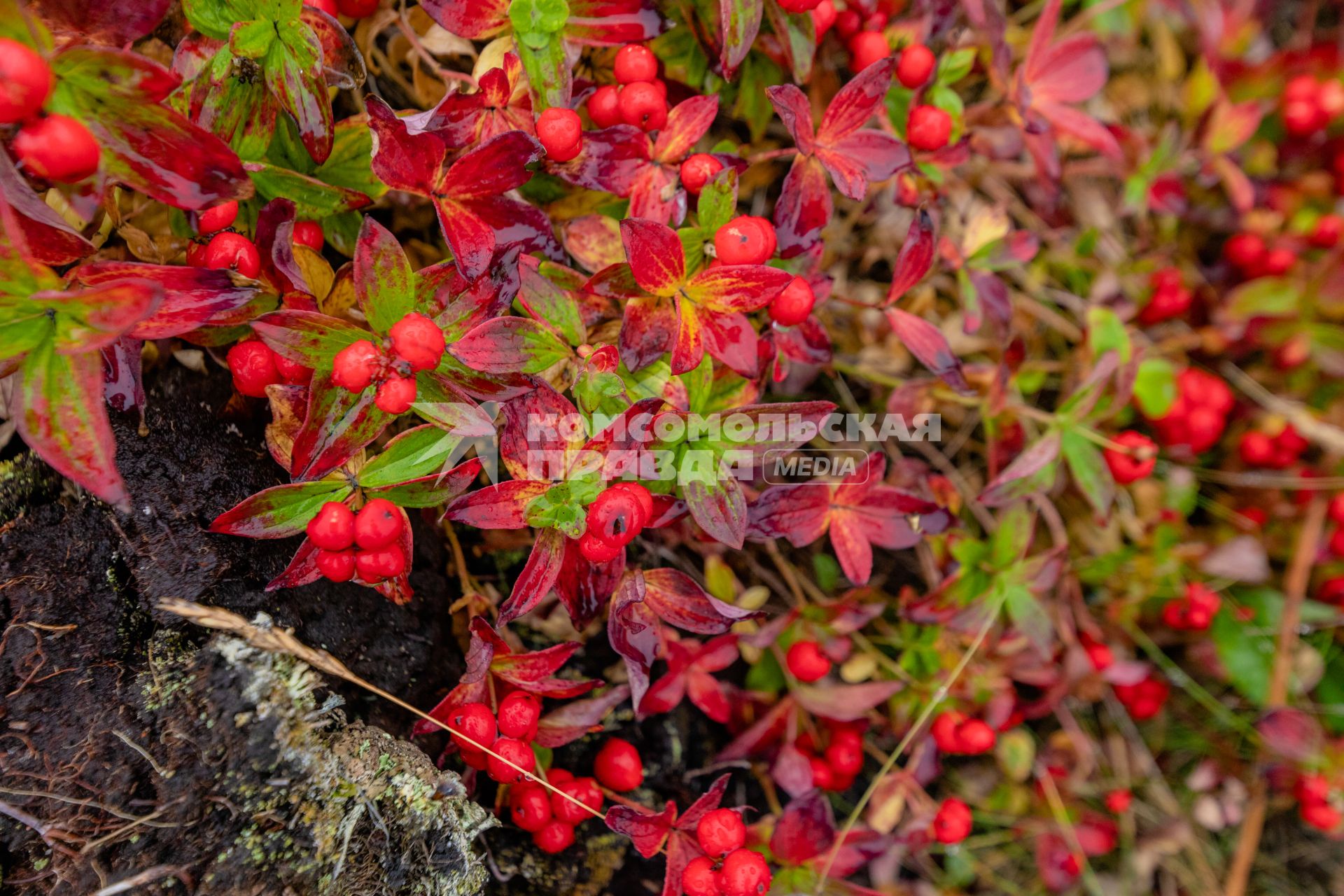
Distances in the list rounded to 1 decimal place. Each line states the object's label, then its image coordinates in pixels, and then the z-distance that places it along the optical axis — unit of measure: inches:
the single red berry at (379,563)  7.4
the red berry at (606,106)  8.2
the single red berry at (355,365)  7.1
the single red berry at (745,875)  7.8
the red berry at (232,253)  7.6
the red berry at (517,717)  8.0
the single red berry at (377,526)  7.2
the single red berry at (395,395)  7.1
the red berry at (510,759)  7.9
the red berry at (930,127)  9.1
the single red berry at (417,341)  7.2
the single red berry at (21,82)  6.2
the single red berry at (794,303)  8.4
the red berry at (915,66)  9.2
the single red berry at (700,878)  8.0
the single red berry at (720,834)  7.9
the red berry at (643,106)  8.0
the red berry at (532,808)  8.2
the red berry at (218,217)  7.8
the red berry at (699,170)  8.2
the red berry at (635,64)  8.2
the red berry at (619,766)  8.8
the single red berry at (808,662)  9.4
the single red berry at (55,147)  6.3
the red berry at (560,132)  7.7
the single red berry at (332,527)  7.2
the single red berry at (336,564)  7.4
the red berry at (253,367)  7.7
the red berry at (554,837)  8.4
